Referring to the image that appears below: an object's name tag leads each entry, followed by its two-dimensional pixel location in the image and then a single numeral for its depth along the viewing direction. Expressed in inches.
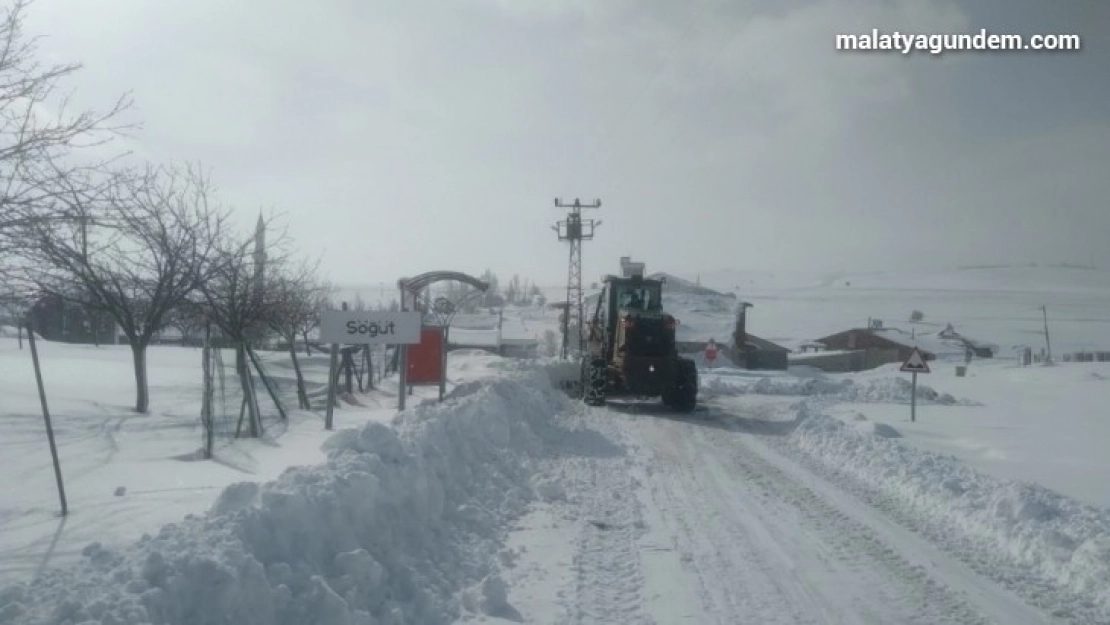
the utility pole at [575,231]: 1961.1
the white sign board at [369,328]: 625.3
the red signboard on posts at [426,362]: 810.2
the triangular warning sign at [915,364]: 820.0
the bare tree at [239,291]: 701.9
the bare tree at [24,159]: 379.2
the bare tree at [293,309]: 841.3
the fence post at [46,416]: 311.7
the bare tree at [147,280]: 633.6
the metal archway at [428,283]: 832.1
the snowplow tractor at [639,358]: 994.1
